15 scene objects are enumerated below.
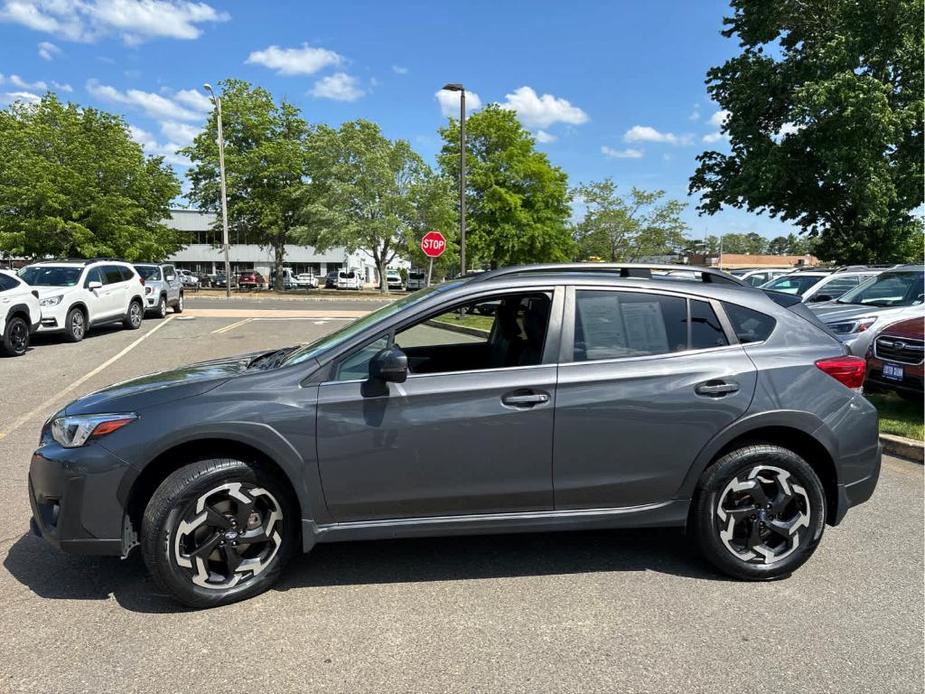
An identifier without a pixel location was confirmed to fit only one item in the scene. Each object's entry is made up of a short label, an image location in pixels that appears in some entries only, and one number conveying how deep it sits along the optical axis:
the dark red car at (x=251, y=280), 57.00
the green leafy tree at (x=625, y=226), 47.16
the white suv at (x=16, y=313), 10.59
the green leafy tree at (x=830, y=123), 20.11
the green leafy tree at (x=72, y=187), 28.72
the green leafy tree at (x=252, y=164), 39.62
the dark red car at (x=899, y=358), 6.20
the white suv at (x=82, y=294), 12.51
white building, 74.25
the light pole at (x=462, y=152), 18.23
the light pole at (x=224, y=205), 32.28
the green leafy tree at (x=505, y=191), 38.75
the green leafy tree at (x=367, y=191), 37.31
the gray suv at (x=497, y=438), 2.92
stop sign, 19.72
